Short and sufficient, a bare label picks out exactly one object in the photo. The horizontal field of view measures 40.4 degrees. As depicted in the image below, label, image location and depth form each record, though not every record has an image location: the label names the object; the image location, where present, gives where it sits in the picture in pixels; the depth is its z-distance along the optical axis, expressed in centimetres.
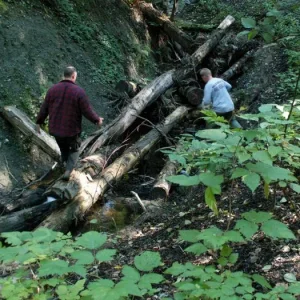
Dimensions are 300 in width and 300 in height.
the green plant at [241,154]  274
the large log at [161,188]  679
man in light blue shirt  779
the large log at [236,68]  1120
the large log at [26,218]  571
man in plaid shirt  638
